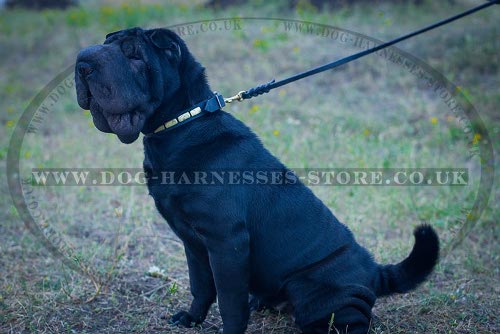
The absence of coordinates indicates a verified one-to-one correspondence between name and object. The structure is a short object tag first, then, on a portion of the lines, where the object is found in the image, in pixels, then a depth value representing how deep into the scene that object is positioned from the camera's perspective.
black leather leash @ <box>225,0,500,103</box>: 2.91
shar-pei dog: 2.49
